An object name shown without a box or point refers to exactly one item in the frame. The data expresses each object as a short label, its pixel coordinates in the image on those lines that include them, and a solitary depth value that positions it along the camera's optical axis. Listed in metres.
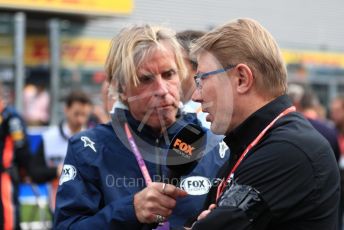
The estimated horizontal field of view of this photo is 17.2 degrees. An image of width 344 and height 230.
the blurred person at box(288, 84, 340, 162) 8.82
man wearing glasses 3.30
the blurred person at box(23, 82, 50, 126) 21.43
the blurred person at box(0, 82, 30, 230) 9.13
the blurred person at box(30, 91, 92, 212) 12.11
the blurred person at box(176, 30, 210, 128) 5.31
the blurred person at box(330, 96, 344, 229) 12.62
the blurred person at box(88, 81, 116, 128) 11.93
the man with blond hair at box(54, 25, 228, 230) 4.36
